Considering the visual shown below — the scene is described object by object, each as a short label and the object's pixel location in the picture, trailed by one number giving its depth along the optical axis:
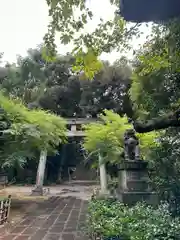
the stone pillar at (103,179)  11.66
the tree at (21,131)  8.96
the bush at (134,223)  3.24
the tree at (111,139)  8.88
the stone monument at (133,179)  6.90
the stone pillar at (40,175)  13.79
